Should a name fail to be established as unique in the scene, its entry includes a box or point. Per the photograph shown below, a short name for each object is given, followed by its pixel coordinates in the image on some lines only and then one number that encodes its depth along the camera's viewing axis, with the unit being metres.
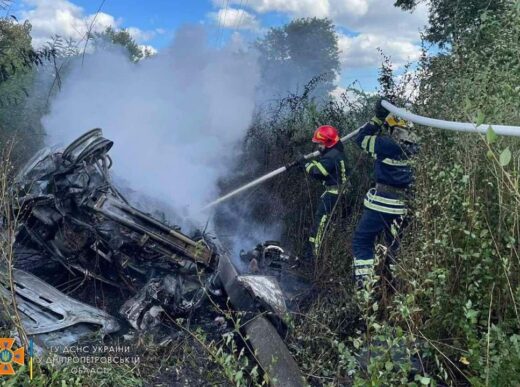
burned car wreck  4.21
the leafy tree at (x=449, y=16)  6.52
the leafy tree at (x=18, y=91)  7.32
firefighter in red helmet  6.21
